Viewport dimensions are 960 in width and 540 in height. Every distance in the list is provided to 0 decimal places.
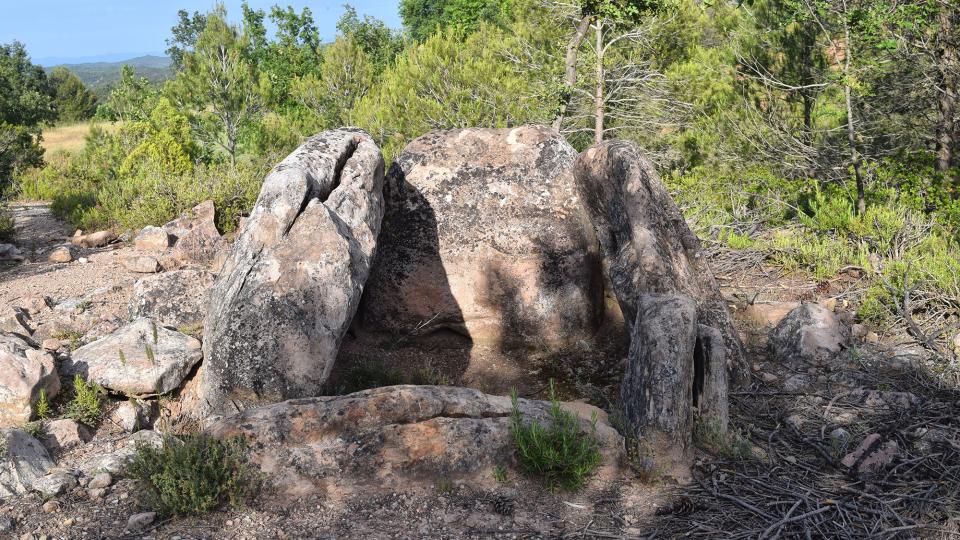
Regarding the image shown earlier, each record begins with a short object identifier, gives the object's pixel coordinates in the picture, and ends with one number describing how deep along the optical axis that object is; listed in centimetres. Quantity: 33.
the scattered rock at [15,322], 604
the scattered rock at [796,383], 538
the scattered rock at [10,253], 927
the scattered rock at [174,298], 630
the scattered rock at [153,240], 894
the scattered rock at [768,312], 666
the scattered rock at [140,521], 349
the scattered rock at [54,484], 383
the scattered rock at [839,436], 443
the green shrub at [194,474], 357
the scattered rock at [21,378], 462
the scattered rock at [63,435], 453
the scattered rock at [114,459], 405
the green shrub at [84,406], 484
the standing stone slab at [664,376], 418
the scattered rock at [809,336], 580
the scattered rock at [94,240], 1013
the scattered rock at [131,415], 493
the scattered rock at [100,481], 388
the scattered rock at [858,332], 626
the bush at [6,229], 1055
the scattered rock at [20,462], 387
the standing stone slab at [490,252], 684
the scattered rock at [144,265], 798
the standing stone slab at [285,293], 477
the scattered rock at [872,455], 415
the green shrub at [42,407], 470
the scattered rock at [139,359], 519
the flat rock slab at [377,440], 388
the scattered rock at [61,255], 888
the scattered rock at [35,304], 673
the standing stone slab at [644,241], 538
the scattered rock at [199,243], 842
